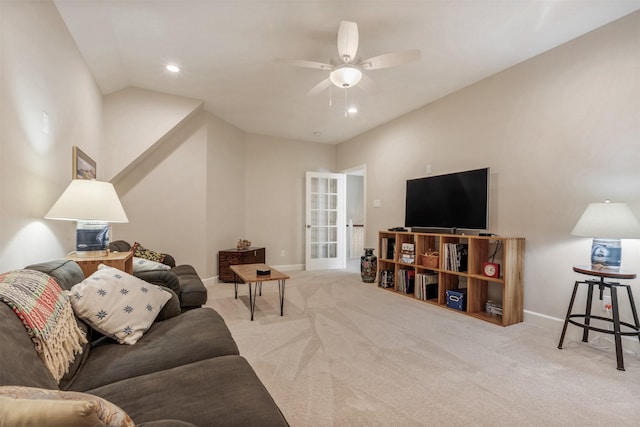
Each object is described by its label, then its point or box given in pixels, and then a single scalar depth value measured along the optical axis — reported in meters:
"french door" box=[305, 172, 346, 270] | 6.05
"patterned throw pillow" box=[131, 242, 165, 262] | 3.32
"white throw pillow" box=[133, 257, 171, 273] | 2.34
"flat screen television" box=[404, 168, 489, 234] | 3.30
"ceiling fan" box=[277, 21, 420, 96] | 2.26
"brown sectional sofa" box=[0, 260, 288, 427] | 0.90
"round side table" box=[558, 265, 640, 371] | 2.11
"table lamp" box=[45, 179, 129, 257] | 1.93
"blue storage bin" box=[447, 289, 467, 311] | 3.36
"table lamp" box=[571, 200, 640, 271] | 2.13
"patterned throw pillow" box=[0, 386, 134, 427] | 0.51
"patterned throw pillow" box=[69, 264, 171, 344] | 1.45
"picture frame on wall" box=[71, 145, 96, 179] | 2.54
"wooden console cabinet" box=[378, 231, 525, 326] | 2.95
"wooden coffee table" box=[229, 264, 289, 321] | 3.01
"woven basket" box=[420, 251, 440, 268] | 3.71
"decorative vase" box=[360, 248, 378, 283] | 4.86
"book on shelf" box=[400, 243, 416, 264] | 4.06
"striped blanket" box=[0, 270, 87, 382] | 1.01
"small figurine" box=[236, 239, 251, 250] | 5.01
